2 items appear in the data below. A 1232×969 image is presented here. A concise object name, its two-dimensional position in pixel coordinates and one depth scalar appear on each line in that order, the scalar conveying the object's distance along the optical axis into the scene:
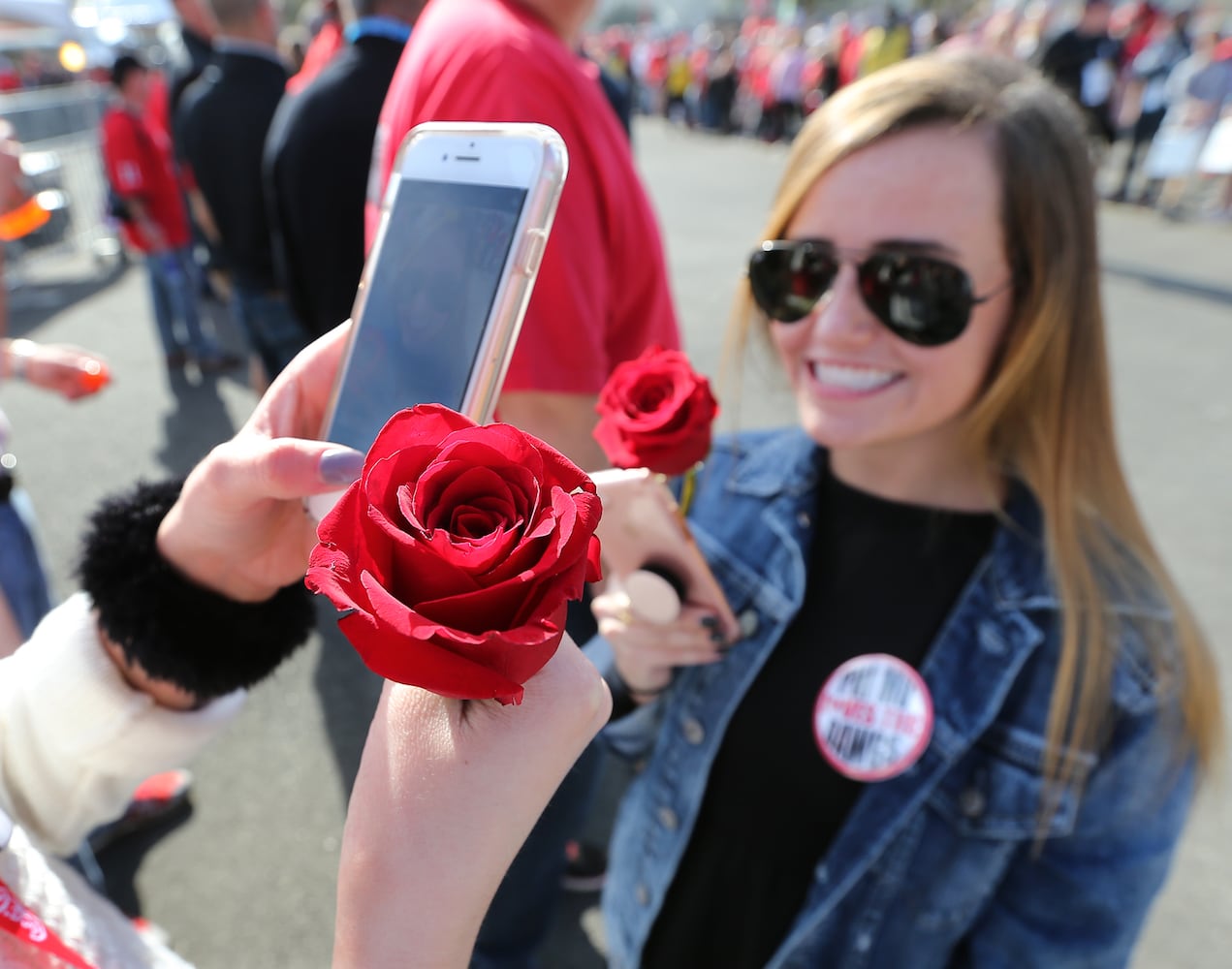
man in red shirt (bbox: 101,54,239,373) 4.86
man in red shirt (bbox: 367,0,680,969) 1.28
